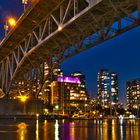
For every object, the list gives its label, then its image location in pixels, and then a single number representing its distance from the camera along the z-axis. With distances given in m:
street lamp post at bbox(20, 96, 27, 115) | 80.50
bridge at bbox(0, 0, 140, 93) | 33.84
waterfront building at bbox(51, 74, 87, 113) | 182.75
